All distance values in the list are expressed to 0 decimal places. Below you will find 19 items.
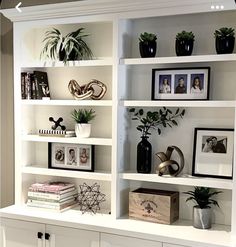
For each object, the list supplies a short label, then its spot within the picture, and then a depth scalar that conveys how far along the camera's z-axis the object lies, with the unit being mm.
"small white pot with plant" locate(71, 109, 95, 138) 3018
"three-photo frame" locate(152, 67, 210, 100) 2713
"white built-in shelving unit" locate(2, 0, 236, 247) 2629
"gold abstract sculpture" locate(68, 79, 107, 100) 3016
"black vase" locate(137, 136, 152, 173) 2867
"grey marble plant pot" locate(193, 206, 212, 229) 2648
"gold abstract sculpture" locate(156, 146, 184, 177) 2752
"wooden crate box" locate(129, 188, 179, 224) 2736
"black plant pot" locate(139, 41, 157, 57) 2764
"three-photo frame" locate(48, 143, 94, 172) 3090
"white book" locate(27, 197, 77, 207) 3039
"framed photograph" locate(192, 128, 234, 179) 2657
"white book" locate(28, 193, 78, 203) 3049
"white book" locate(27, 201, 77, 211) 3037
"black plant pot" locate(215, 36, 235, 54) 2542
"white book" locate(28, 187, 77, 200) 3043
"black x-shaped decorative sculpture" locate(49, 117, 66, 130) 3186
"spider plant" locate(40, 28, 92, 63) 3012
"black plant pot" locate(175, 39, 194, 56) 2662
